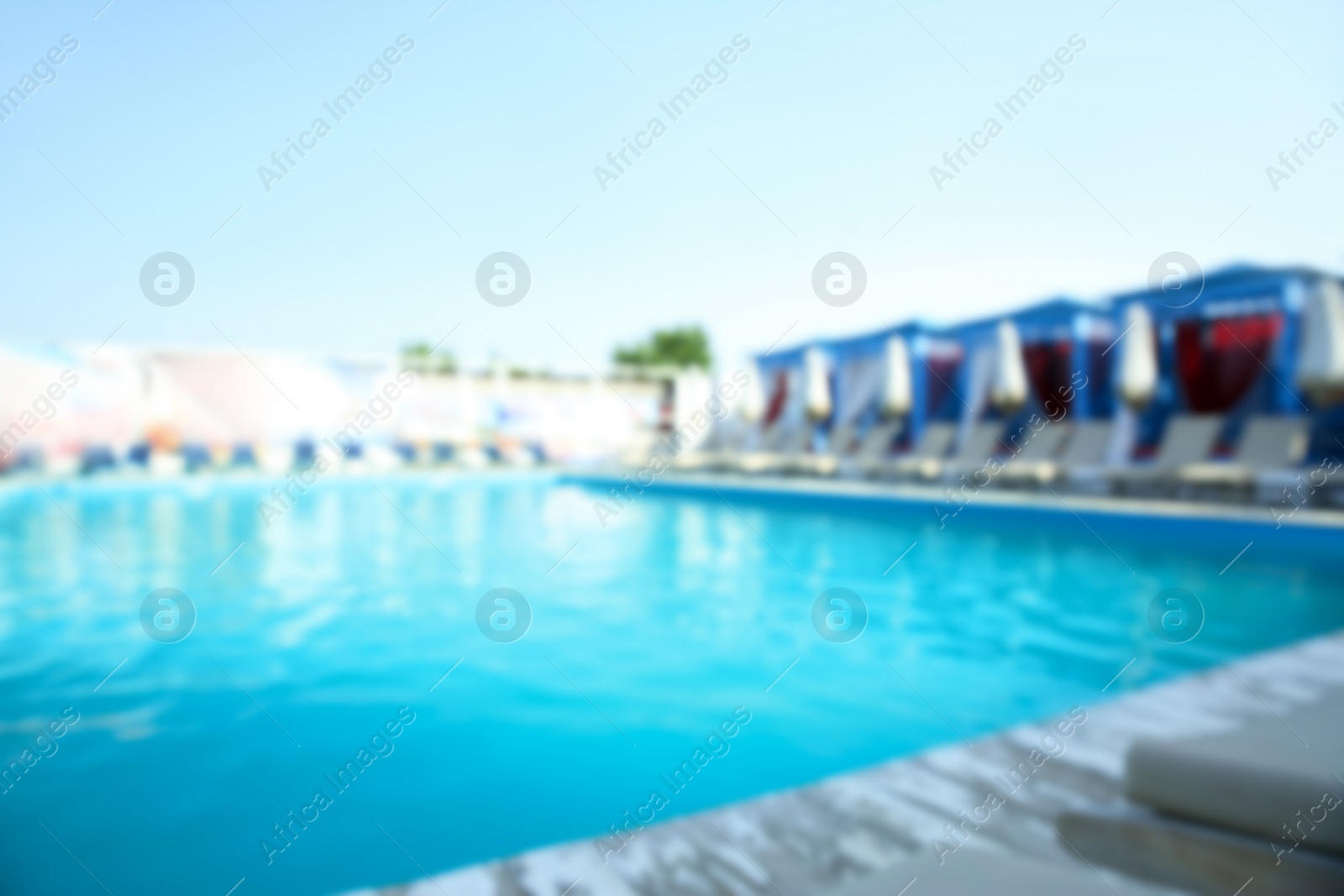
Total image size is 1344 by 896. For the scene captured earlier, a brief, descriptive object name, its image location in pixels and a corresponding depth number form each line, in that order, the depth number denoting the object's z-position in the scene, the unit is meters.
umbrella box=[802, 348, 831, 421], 14.29
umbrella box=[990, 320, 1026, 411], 11.40
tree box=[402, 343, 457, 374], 20.02
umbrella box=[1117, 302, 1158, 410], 9.84
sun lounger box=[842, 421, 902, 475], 13.84
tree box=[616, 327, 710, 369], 38.84
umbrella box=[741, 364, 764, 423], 15.12
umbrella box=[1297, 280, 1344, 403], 7.88
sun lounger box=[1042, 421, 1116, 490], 9.70
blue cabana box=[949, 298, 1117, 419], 12.22
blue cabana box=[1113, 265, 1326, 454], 10.20
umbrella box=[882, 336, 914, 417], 12.96
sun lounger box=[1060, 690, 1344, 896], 1.25
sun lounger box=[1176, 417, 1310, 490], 8.01
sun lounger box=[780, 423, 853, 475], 13.00
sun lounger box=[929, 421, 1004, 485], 10.91
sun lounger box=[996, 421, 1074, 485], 10.51
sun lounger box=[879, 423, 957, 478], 11.56
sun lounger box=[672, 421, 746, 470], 15.74
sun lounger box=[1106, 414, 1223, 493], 8.84
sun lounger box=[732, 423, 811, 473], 13.95
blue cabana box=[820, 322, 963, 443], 15.16
